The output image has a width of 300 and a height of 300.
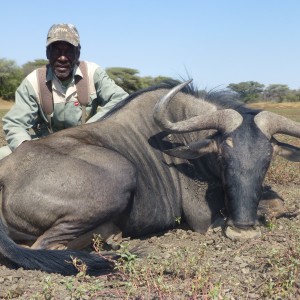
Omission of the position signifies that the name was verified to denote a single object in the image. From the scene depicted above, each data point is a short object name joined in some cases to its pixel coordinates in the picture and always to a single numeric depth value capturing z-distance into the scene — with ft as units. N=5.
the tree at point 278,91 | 217.97
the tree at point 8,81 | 192.44
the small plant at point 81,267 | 11.06
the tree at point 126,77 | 173.99
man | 20.64
